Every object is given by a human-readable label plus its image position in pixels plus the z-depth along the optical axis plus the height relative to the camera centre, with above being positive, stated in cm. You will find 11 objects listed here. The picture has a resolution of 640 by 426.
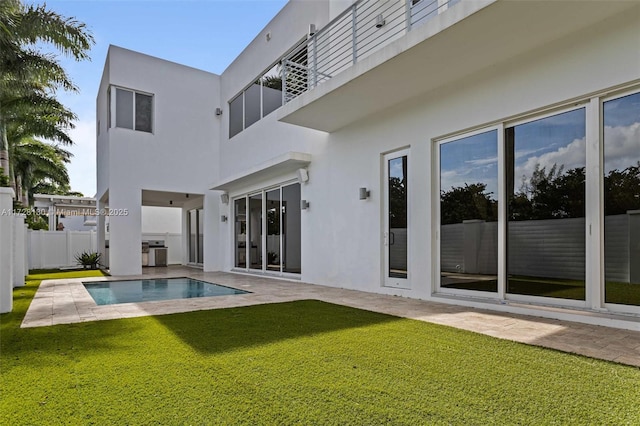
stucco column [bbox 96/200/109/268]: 1583 -73
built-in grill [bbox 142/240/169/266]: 1828 -188
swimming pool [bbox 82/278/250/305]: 751 -174
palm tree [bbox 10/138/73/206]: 2603 +379
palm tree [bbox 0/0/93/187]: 1111 +520
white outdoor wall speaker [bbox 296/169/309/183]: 1009 +106
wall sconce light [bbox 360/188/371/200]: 814 +44
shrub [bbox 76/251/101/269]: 1552 -180
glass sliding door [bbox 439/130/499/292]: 593 +2
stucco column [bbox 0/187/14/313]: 525 -47
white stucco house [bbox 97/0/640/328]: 459 +98
